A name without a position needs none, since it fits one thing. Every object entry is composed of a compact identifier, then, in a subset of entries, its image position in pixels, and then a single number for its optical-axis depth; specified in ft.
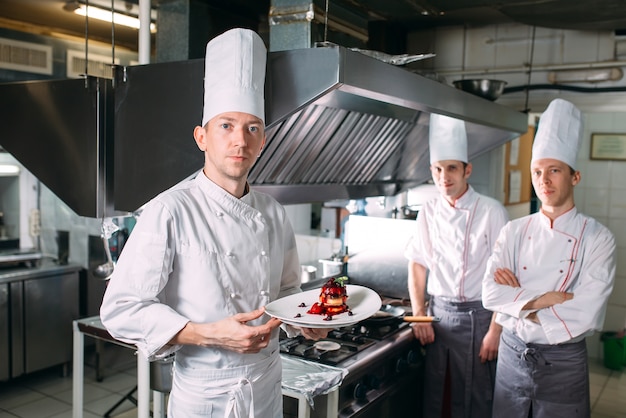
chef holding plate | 5.03
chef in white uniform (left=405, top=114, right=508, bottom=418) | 9.87
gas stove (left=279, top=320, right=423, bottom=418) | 8.00
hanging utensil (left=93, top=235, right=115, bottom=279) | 9.95
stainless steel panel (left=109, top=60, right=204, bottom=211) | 7.05
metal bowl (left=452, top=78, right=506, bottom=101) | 11.00
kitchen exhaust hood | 6.44
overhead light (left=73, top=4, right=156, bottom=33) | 14.89
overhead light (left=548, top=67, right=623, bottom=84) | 16.25
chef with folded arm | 7.88
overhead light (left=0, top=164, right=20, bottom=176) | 16.43
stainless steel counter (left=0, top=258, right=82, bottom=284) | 14.84
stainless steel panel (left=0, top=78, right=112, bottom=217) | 7.64
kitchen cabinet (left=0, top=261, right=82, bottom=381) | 14.78
